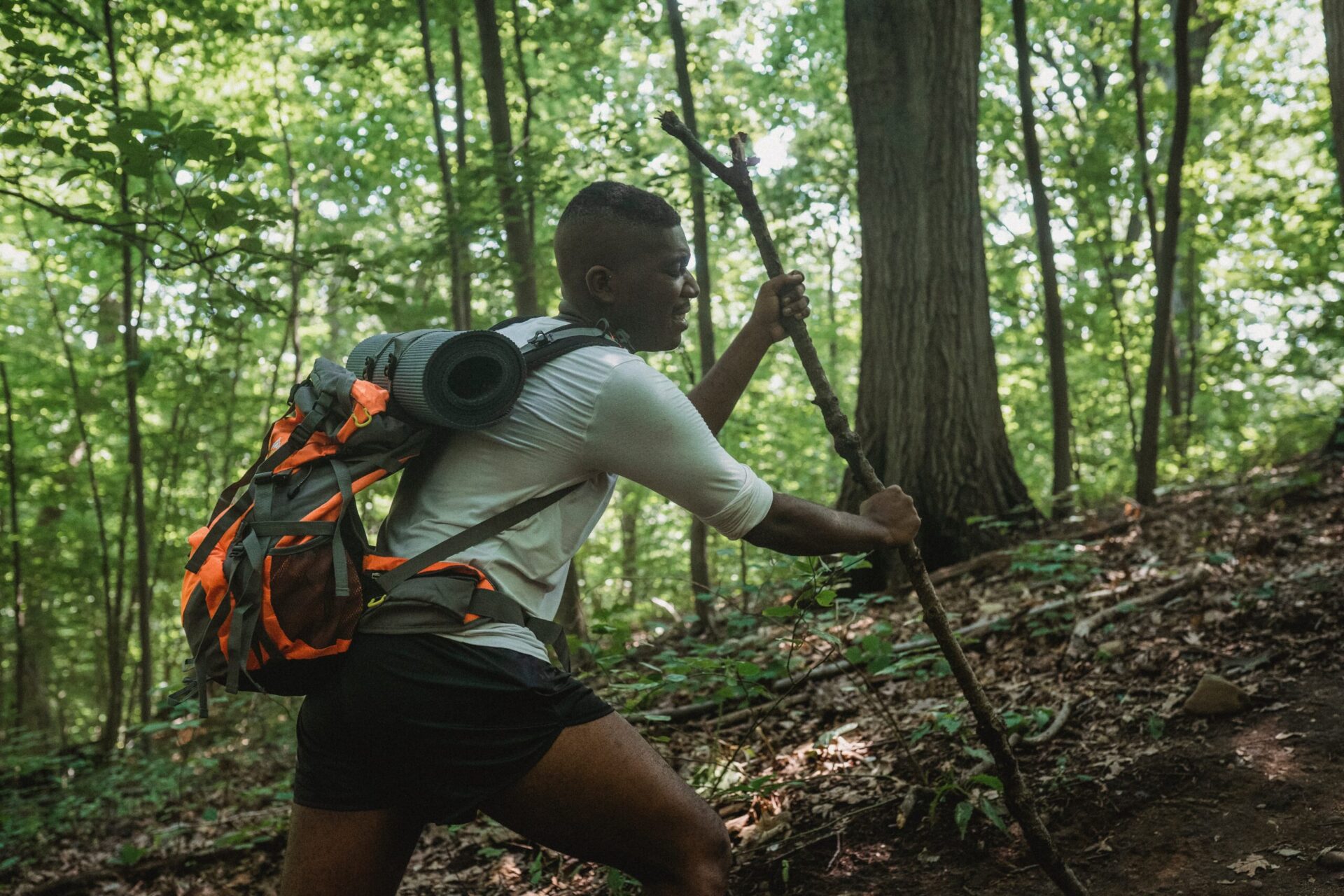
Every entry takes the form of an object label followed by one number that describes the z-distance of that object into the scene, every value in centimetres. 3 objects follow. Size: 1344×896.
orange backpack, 190
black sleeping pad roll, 204
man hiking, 202
